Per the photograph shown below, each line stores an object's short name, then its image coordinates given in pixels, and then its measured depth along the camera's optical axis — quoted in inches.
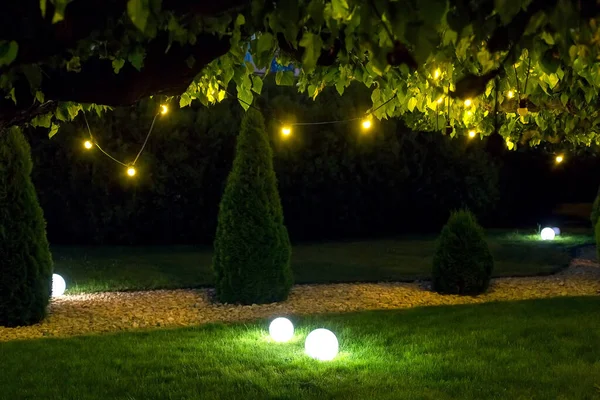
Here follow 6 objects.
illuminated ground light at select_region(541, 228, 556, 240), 645.3
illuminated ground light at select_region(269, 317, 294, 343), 274.7
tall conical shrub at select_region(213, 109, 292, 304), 356.5
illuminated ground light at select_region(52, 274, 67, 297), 384.7
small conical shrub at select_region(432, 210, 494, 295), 376.8
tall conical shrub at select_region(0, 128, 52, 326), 311.0
